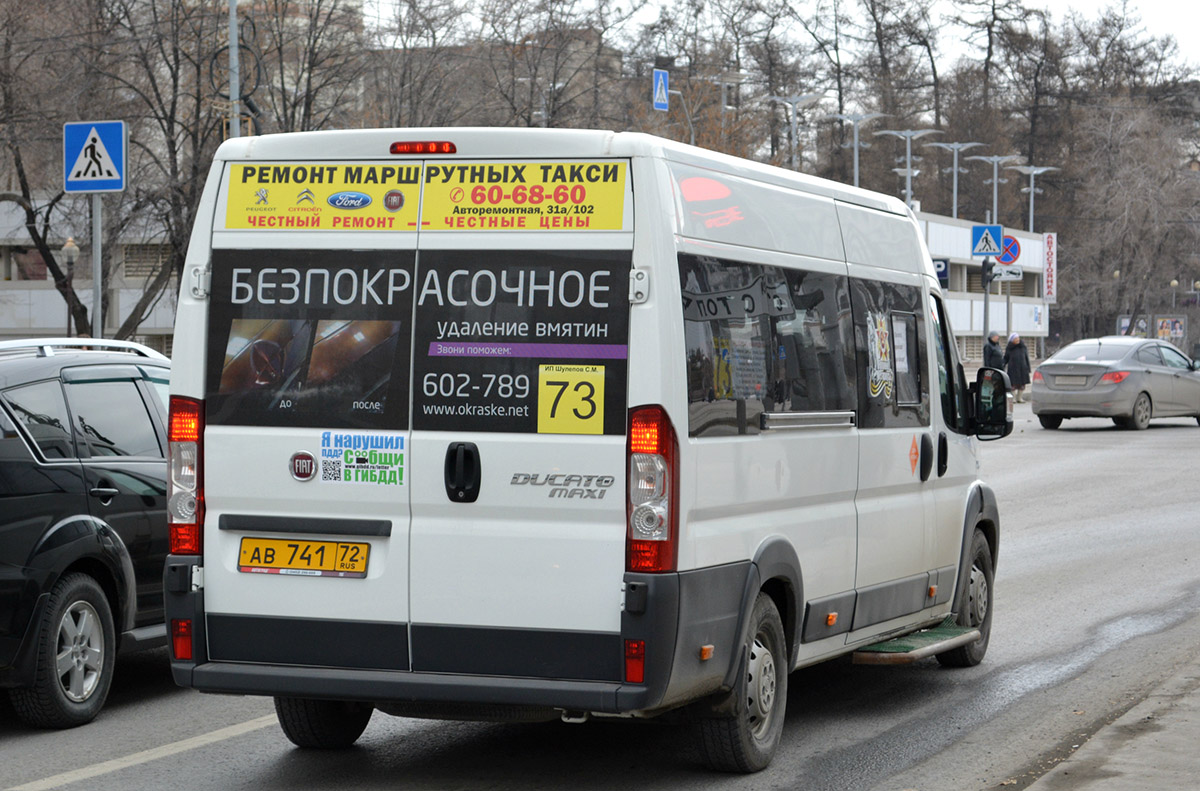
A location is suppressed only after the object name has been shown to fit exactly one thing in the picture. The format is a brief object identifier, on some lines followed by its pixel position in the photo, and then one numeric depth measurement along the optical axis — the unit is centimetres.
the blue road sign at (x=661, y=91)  4488
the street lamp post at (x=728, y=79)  6022
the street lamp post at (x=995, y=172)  7019
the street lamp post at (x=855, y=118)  6106
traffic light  3403
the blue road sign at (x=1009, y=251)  3459
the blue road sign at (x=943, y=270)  2939
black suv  717
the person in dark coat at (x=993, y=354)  3164
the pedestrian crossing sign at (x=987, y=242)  3509
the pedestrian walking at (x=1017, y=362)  3466
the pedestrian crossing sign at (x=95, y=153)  1416
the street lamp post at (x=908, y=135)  5942
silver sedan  2773
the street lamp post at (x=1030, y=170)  7678
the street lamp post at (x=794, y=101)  5795
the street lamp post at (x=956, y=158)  7111
